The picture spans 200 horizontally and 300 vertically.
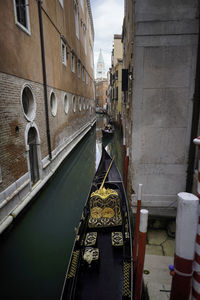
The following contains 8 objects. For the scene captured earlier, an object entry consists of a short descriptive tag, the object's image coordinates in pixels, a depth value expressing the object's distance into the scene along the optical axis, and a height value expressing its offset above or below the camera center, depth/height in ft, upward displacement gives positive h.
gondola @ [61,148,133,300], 8.18 -7.21
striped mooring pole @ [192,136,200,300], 4.63 -3.97
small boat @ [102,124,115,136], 54.25 -5.66
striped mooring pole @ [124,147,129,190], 19.21 -6.34
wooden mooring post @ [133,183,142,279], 9.81 -6.40
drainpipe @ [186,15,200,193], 11.60 -1.10
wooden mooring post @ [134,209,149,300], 6.72 -5.27
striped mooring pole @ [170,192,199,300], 4.37 -3.19
